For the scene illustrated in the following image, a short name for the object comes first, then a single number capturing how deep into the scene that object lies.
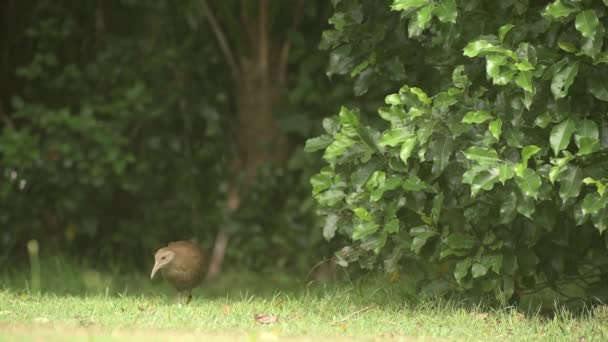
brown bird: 13.21
